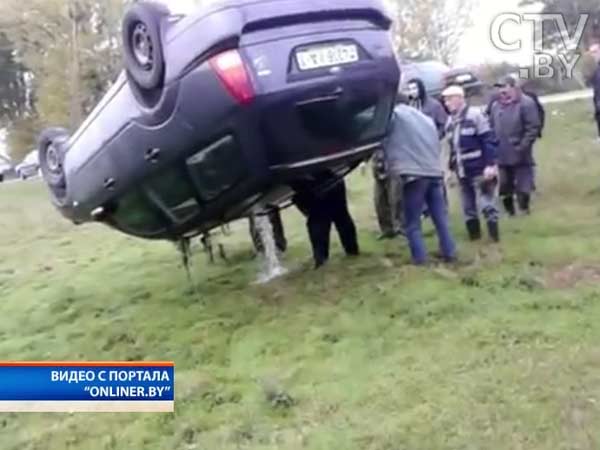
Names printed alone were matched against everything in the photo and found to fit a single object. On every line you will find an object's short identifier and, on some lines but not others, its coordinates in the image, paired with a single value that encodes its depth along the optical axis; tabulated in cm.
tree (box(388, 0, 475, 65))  3253
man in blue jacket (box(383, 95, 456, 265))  672
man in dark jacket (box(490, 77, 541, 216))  913
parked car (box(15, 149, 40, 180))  2827
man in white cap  764
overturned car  530
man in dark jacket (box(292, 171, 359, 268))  695
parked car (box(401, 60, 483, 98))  1640
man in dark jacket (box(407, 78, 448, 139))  777
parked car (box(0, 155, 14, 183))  3206
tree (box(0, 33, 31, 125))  3884
